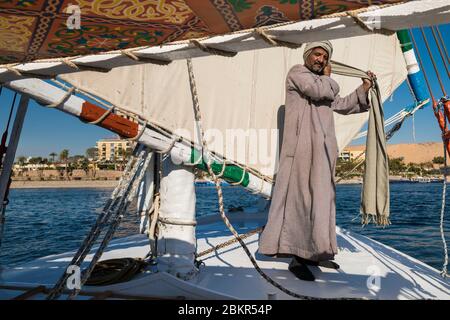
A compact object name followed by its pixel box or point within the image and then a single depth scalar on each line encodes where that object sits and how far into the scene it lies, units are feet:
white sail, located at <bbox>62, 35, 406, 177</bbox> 9.37
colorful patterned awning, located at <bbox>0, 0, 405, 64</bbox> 3.80
